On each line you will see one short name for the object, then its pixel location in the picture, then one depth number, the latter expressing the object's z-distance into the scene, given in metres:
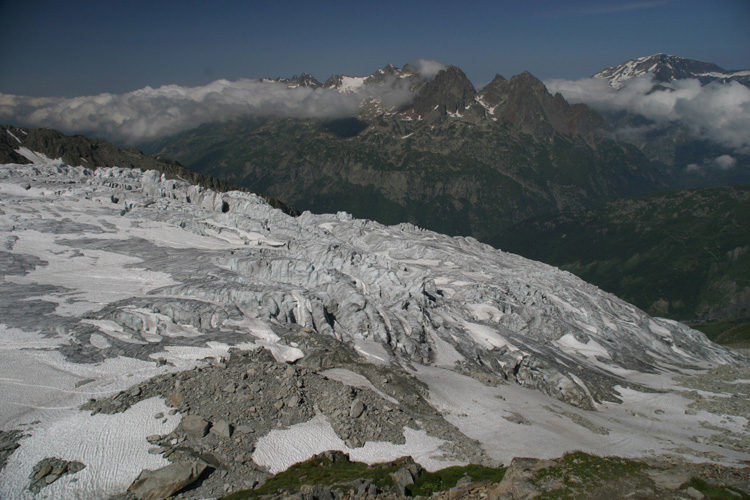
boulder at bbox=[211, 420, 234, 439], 53.31
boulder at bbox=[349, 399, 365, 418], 63.28
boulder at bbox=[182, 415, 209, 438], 52.56
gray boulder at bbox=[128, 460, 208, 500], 43.00
